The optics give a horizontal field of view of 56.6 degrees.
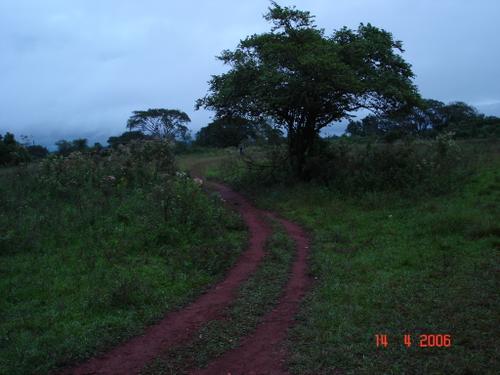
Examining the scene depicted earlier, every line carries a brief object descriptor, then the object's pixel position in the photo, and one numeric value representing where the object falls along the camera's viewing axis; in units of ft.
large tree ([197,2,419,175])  46.42
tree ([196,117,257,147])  152.29
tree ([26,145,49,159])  117.65
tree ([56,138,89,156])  89.95
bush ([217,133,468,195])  46.03
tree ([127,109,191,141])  156.12
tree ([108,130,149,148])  145.23
